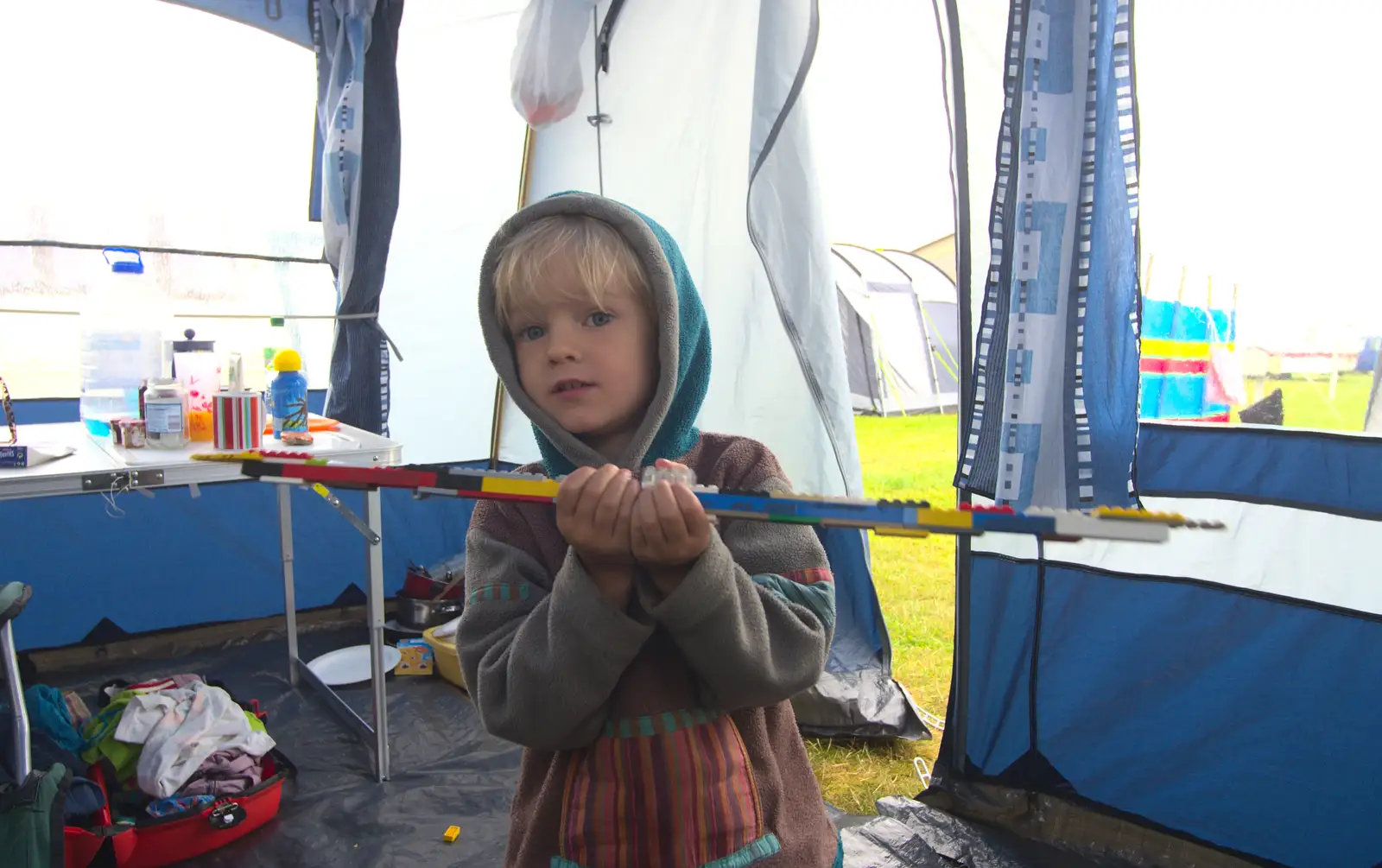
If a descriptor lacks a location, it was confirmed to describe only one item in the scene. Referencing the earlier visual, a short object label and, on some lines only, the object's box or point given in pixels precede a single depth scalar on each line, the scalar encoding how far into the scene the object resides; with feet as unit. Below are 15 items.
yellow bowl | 9.50
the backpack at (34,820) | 5.03
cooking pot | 10.75
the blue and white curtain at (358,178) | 9.48
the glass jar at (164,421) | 6.54
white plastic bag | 8.66
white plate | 9.73
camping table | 5.71
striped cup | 6.66
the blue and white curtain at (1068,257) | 5.35
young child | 2.26
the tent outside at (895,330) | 23.17
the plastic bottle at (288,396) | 7.54
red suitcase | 6.23
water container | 8.17
